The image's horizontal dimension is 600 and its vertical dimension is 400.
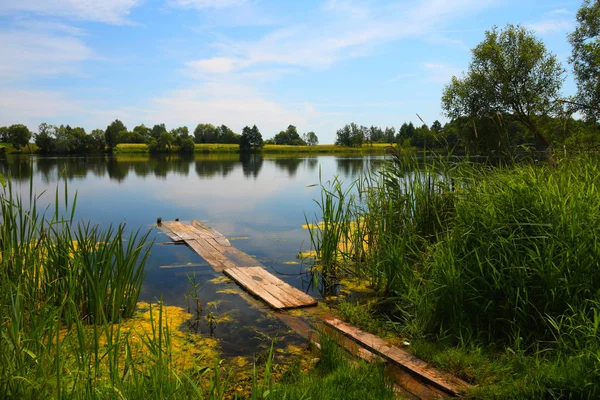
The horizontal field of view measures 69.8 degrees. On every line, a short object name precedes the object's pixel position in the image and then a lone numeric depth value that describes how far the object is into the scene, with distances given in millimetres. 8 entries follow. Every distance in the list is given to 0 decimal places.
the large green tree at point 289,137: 126325
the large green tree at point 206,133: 113750
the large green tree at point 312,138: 151000
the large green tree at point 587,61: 17656
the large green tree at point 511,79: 21656
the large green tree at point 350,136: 99562
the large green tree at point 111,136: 86344
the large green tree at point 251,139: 103688
